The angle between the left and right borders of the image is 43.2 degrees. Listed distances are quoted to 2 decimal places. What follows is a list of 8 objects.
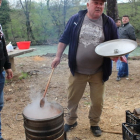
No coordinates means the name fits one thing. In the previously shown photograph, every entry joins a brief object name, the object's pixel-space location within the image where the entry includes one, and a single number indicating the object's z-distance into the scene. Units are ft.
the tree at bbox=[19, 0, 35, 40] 87.40
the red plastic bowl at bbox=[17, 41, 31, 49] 18.64
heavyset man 7.82
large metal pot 6.22
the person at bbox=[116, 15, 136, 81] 17.37
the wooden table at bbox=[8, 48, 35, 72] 16.04
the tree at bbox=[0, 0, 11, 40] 67.21
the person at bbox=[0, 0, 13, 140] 7.20
